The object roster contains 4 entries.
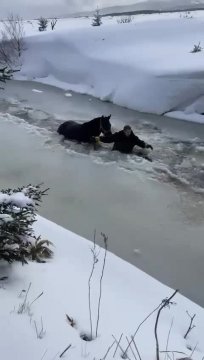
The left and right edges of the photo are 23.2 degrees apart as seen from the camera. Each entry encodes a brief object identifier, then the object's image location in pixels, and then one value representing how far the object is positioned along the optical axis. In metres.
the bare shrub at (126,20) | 23.09
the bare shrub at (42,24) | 23.38
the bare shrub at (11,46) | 19.58
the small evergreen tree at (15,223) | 3.46
